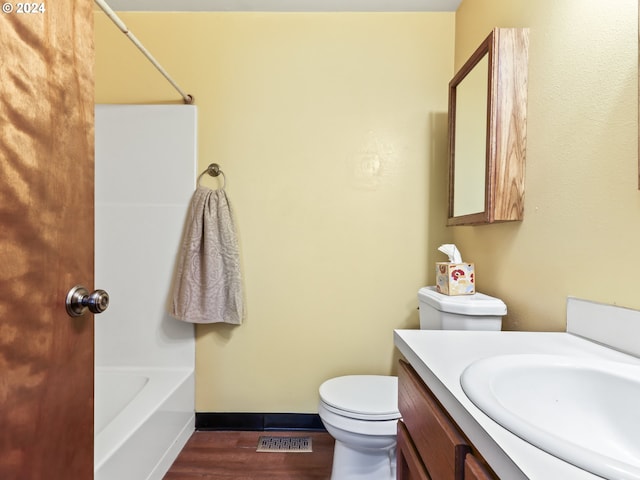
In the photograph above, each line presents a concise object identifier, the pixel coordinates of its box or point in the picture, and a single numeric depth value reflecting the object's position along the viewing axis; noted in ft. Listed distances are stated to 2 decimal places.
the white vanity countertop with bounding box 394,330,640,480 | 1.16
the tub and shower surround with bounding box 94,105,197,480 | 5.47
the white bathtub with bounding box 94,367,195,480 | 3.60
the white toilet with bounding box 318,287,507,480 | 3.64
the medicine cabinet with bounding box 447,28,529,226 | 3.54
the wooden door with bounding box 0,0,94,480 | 1.78
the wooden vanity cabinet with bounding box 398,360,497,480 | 1.63
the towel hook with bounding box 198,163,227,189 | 5.51
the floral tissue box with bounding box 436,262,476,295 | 4.01
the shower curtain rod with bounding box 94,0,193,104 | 3.37
